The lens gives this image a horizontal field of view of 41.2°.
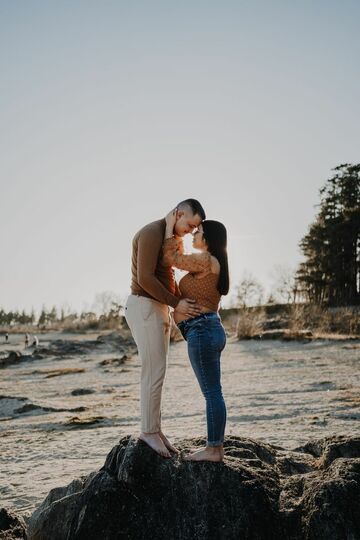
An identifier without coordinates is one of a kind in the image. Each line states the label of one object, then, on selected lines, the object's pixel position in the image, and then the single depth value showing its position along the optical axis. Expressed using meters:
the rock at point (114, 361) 15.24
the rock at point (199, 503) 2.49
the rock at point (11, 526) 2.93
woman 3.05
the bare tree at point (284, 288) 54.12
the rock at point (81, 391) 9.82
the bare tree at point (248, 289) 54.91
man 3.24
